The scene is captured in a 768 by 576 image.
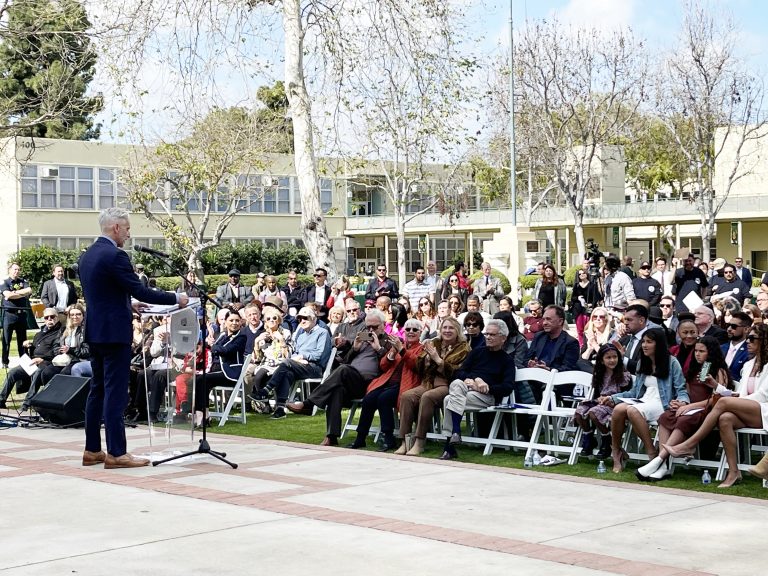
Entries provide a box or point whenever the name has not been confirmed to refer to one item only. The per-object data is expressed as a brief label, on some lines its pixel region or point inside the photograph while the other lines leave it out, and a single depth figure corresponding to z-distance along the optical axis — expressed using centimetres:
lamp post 4288
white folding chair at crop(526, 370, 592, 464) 1048
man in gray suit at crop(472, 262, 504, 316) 2058
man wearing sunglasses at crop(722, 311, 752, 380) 1052
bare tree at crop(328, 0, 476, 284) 1919
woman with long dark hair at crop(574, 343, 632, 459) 1018
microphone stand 1027
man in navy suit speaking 988
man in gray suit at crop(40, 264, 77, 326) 2358
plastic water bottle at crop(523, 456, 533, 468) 1038
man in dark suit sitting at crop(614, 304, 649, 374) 1070
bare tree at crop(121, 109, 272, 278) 4525
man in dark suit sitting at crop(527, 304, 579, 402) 1175
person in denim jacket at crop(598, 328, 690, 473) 982
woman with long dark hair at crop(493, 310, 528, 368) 1230
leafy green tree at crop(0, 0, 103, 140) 2216
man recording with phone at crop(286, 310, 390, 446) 1205
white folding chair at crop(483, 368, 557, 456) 1078
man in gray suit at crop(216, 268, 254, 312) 2334
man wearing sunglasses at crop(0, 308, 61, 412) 1506
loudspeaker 1347
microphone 1012
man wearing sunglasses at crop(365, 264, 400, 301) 2148
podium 1074
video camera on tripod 2247
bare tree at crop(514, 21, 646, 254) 4719
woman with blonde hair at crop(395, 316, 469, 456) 1122
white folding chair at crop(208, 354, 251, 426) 1377
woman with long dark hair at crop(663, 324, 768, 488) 921
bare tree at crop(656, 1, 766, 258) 4719
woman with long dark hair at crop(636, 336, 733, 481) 952
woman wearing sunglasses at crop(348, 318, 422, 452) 1159
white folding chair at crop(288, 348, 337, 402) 1448
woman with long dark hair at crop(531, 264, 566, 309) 1975
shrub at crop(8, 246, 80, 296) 4819
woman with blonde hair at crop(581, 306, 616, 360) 1365
